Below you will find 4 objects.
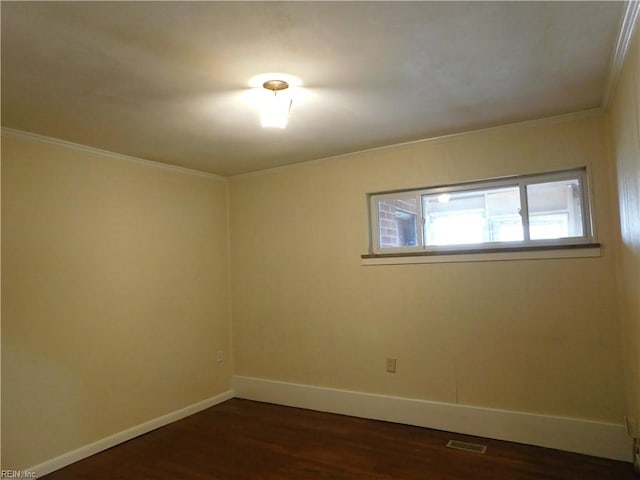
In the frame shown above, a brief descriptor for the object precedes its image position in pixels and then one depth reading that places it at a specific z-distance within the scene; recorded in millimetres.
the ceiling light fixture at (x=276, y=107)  2293
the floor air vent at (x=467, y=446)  2909
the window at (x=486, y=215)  2967
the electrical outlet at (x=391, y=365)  3510
